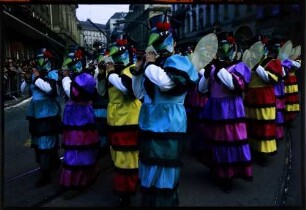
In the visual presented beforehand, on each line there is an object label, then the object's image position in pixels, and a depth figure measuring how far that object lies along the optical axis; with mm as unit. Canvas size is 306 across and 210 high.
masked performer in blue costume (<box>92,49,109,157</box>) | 6057
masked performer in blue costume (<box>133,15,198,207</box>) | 3186
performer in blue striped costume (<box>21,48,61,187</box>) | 4832
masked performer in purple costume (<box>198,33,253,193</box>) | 4508
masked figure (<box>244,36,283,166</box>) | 5484
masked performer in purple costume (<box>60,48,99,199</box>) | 4422
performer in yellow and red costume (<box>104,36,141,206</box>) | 4035
